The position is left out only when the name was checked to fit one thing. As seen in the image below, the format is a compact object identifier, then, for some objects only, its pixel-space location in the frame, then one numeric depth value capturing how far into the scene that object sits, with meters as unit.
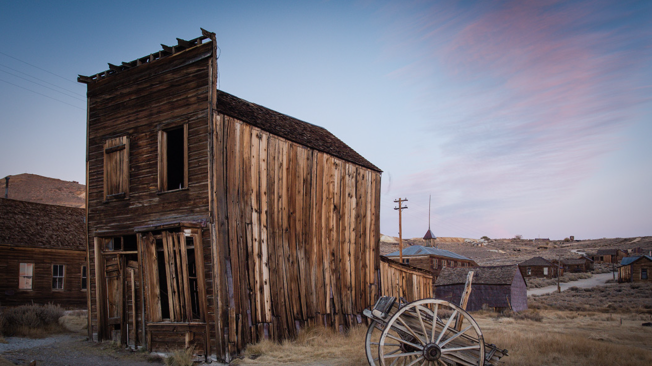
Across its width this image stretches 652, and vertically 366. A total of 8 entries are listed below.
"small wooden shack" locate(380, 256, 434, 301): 17.34
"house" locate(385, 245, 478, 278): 42.38
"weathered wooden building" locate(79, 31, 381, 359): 10.39
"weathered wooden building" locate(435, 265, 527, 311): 29.25
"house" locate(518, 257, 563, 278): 61.41
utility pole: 32.32
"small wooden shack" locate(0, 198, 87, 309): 19.33
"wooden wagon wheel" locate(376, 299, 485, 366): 7.16
